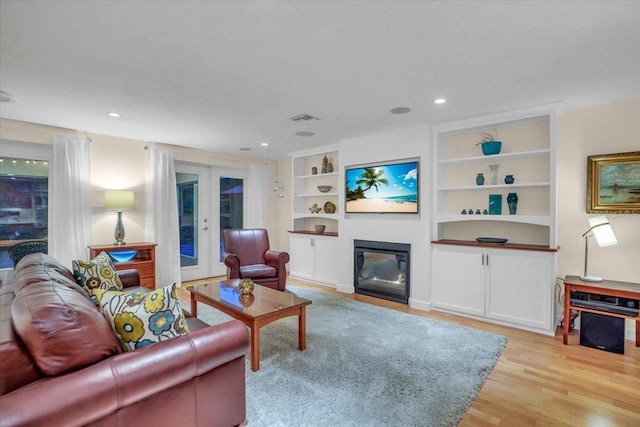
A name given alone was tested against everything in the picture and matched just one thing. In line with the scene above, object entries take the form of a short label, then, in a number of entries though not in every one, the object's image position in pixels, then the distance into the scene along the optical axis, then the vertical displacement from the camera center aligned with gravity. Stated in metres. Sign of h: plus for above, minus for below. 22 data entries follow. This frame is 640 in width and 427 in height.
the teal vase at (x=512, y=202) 3.51 +0.08
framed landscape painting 3.00 +0.25
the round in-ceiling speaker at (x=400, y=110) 3.28 +1.05
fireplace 4.19 -0.84
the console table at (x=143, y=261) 4.22 -0.70
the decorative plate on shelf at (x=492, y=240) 3.57 -0.35
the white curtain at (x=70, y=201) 3.95 +0.13
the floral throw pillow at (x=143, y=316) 1.48 -0.51
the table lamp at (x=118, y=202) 4.20 +0.12
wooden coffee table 2.43 -0.81
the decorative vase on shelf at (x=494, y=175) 3.65 +0.40
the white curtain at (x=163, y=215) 4.82 -0.06
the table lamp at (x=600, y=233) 2.87 -0.23
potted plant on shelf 3.58 +0.75
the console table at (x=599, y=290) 2.71 -0.72
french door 5.46 -0.06
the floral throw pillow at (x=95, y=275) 2.48 -0.52
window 3.83 +0.12
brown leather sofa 1.12 -0.64
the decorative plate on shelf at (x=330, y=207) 5.39 +0.05
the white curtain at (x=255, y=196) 6.14 +0.28
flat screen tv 4.13 +0.32
